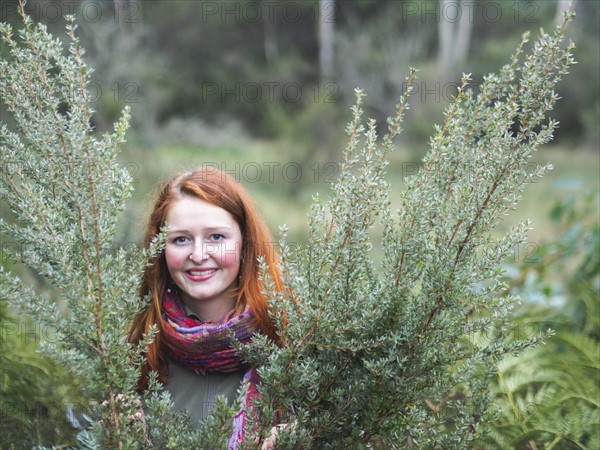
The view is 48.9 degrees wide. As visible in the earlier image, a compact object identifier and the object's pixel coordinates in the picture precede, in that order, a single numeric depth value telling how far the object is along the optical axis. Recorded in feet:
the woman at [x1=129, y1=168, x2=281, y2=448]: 6.43
